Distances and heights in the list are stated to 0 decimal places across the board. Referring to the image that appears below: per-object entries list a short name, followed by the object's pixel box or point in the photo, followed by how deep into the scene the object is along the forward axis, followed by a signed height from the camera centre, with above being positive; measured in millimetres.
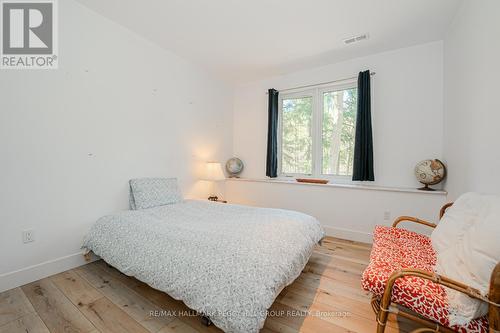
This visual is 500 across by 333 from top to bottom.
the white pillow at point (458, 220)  1365 -372
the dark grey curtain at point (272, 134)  3891 +549
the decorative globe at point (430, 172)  2561 -76
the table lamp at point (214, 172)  3572 -128
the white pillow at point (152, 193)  2582 -360
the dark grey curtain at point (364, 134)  3059 +438
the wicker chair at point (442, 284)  938 -610
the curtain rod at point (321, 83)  3235 +1322
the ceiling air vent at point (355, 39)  2680 +1590
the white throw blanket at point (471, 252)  1018 -460
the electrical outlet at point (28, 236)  1918 -647
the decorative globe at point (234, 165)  4172 -13
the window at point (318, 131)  3402 +563
